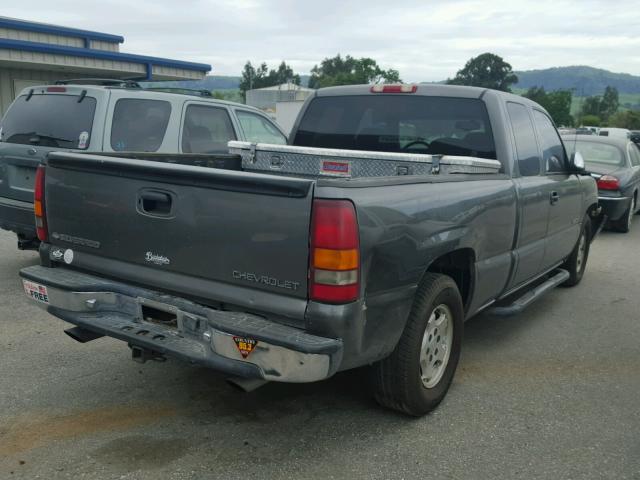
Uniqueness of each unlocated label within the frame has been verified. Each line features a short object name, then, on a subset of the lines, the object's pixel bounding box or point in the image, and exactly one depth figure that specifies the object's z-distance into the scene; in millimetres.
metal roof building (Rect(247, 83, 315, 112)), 56031
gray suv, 6070
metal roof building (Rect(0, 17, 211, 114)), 16094
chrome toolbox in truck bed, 4238
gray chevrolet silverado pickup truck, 2762
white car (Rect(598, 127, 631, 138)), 25081
